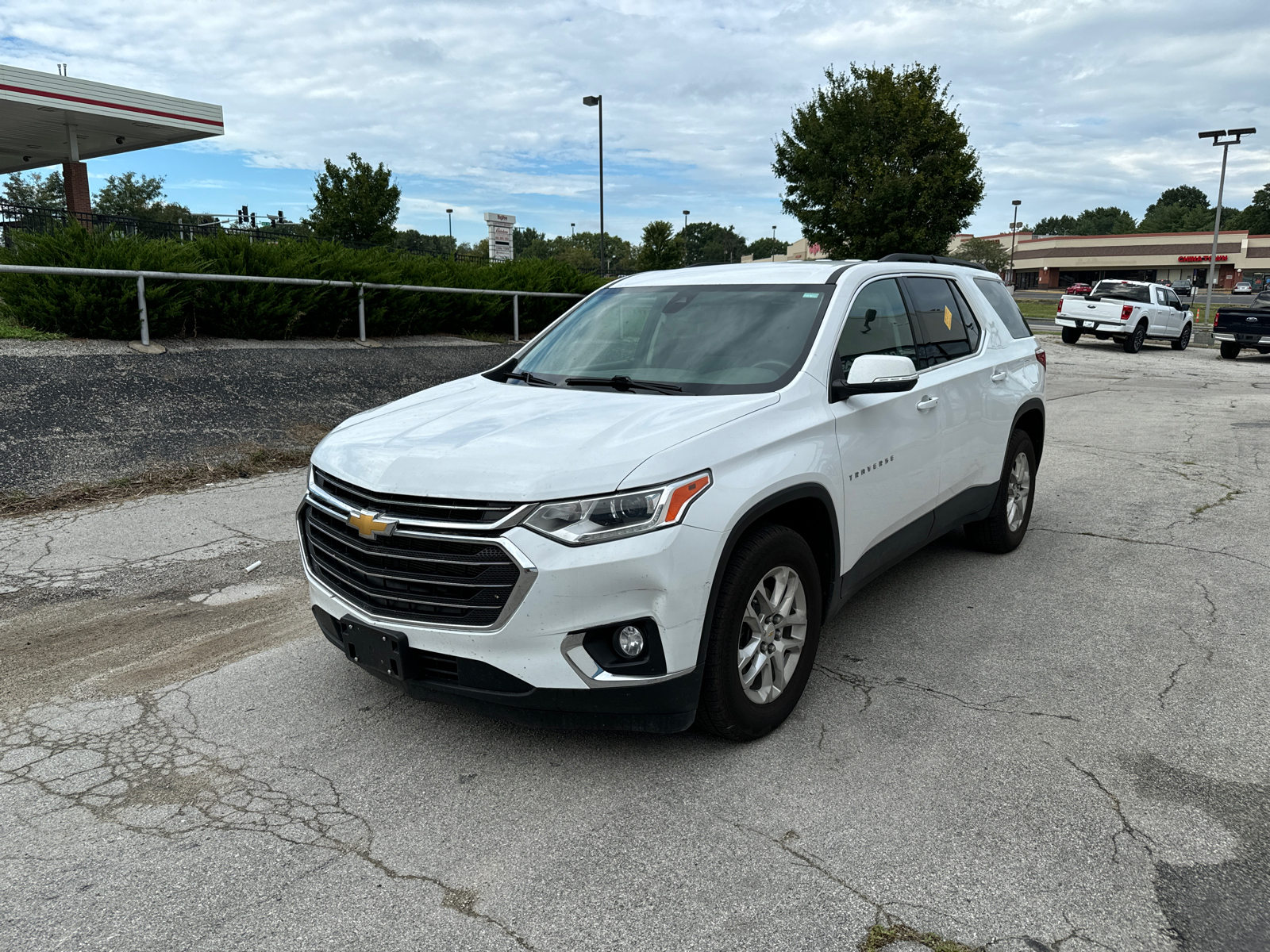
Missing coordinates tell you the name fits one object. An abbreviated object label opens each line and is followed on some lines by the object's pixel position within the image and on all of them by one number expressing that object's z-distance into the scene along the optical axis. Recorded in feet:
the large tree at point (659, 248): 148.36
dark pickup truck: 75.05
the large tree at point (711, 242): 447.42
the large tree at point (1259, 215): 397.31
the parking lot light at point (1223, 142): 101.19
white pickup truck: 82.43
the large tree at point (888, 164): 87.81
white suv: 9.59
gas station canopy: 66.49
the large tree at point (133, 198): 217.56
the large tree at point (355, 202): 104.37
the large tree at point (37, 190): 195.83
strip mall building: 284.41
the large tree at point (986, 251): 268.82
